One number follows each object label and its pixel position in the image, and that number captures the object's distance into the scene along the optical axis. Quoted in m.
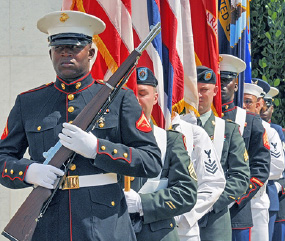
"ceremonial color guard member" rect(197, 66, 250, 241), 10.14
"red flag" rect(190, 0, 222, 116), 12.73
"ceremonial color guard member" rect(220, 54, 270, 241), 12.09
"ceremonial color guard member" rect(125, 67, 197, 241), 7.78
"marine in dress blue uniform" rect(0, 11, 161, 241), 6.17
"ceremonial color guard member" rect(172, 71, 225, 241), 9.57
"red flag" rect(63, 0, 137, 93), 9.20
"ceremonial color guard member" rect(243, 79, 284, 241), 12.89
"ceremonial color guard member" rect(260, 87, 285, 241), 15.27
